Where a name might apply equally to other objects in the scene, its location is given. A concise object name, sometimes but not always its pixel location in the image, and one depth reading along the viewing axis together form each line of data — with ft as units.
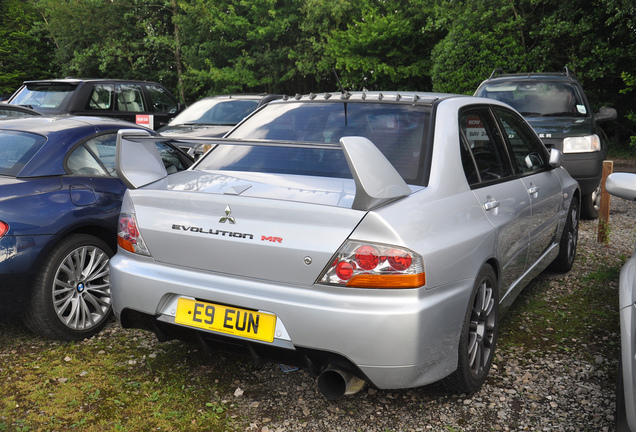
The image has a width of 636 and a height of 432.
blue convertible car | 11.30
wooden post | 21.27
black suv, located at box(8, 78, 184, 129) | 31.78
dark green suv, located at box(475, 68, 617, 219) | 24.12
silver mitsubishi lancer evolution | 7.87
